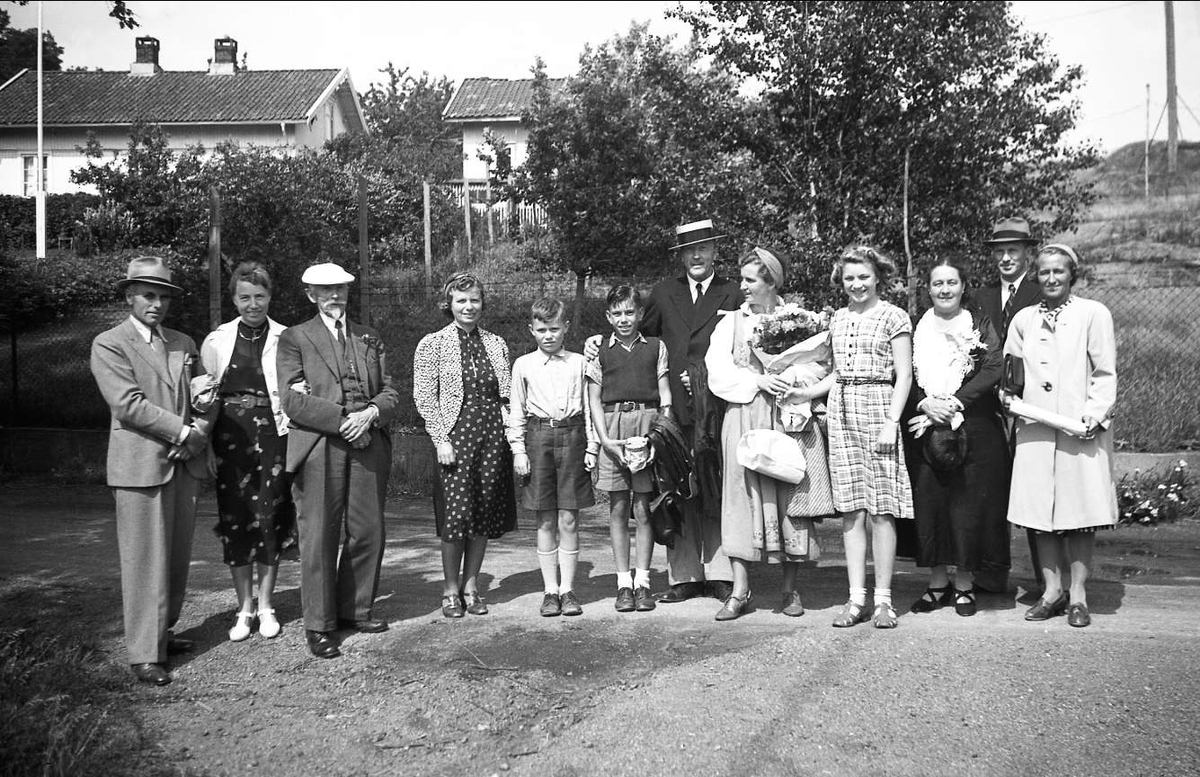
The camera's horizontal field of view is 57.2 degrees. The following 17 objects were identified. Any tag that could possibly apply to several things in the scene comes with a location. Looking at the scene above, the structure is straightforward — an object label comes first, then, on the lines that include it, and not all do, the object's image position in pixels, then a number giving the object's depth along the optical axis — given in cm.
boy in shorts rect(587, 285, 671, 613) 635
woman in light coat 588
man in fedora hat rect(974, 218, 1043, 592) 657
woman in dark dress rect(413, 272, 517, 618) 634
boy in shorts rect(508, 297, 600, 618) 638
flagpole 2656
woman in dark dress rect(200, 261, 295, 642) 608
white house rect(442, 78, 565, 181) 3853
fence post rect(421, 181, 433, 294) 1589
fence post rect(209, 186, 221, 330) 1143
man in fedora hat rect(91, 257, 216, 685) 559
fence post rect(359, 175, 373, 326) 1160
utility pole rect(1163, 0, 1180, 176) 2575
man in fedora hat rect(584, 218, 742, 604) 654
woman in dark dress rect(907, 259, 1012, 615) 601
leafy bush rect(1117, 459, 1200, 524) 935
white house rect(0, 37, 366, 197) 3481
